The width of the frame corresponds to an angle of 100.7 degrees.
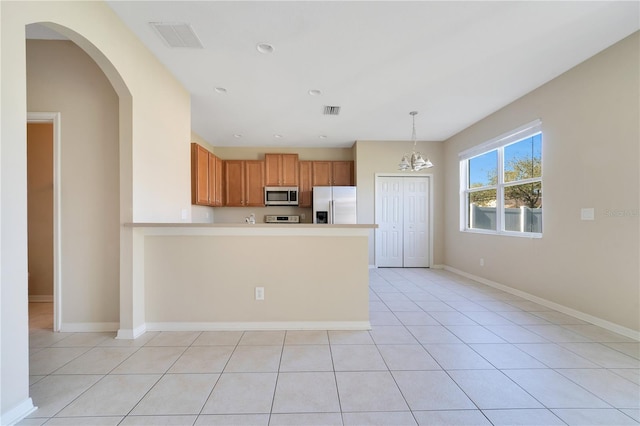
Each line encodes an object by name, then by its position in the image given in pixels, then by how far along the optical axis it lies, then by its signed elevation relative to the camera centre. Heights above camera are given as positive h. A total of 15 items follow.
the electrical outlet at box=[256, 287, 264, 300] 2.55 -0.79
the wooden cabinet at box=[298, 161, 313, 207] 5.77 +0.59
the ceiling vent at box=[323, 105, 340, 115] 3.84 +1.51
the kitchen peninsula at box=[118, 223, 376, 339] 2.52 -0.63
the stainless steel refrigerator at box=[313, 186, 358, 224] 5.42 +0.17
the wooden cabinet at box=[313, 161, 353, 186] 5.79 +0.84
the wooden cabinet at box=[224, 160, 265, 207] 5.73 +0.62
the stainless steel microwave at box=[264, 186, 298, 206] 5.68 +0.35
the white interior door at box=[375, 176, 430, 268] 5.63 -0.24
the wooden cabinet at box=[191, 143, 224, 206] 4.54 +0.64
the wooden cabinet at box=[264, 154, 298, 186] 5.75 +0.88
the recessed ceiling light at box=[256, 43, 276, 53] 2.41 +1.51
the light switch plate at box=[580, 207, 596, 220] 2.67 -0.03
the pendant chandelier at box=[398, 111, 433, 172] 3.77 +0.70
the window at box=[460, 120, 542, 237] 3.47 +0.40
